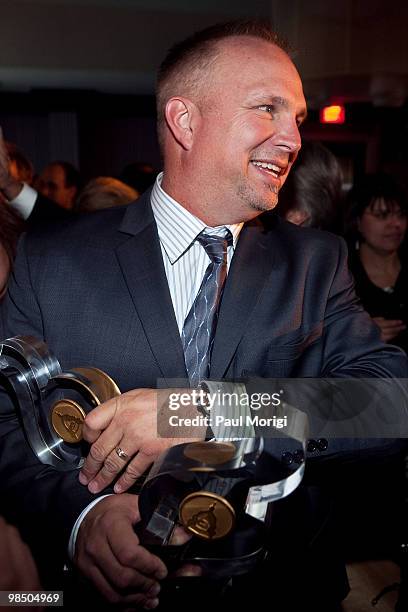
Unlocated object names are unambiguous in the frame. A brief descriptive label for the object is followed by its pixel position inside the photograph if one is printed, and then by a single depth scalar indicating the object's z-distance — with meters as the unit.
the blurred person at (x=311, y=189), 1.66
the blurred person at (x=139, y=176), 3.21
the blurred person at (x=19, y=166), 3.05
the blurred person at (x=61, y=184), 3.67
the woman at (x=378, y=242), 2.13
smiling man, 0.93
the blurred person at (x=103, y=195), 2.24
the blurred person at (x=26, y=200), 1.97
